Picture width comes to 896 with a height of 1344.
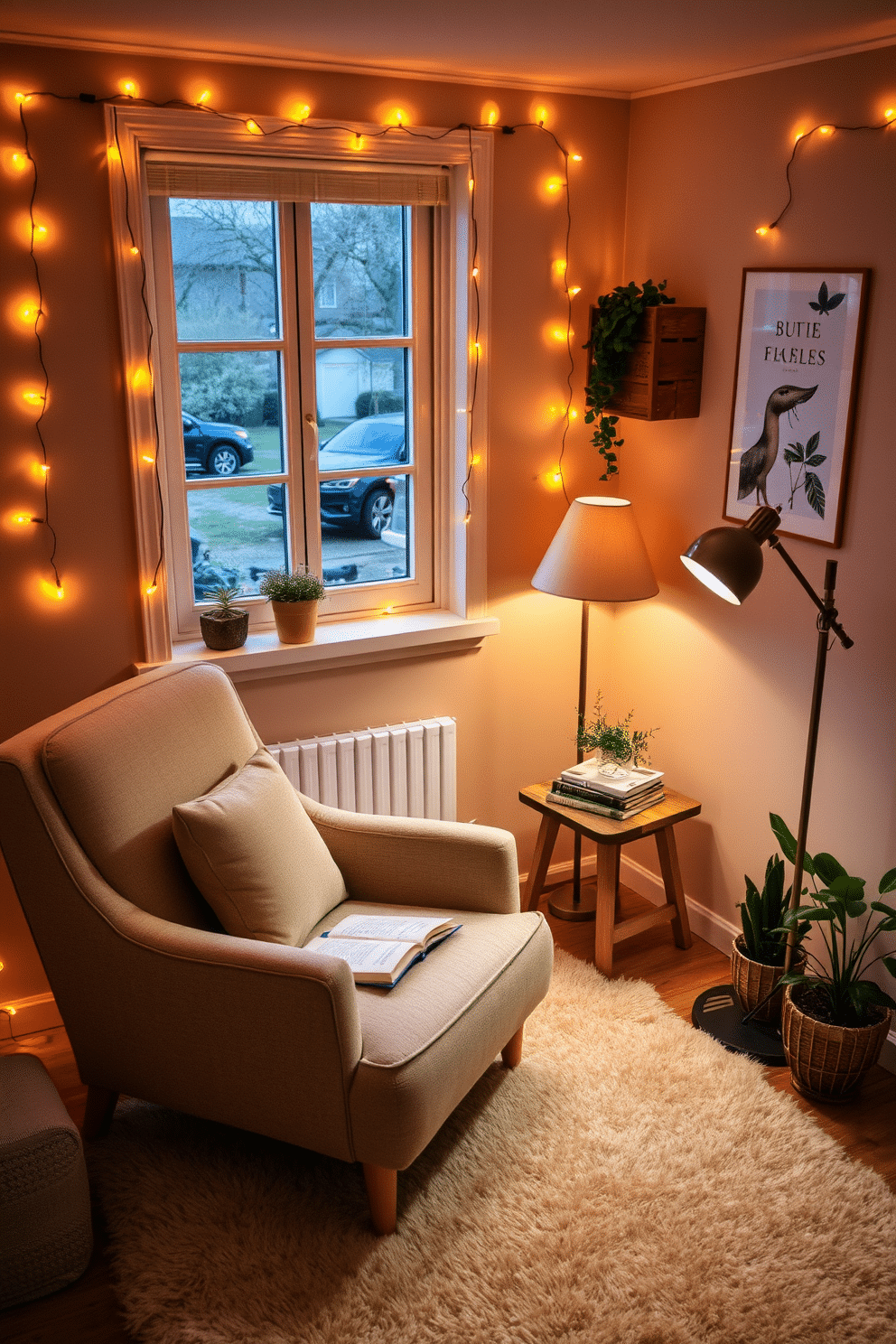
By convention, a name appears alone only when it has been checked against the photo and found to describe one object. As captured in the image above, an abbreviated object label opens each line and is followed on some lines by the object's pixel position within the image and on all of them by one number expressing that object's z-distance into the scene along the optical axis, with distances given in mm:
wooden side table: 3172
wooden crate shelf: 3145
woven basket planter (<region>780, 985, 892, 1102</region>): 2639
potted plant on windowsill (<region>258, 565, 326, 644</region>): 3172
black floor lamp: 2473
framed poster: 2729
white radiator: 3227
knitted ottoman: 2143
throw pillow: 2430
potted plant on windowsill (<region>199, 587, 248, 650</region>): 3100
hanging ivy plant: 3197
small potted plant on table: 3326
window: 2934
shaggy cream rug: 2139
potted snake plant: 2955
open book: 2420
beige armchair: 2221
